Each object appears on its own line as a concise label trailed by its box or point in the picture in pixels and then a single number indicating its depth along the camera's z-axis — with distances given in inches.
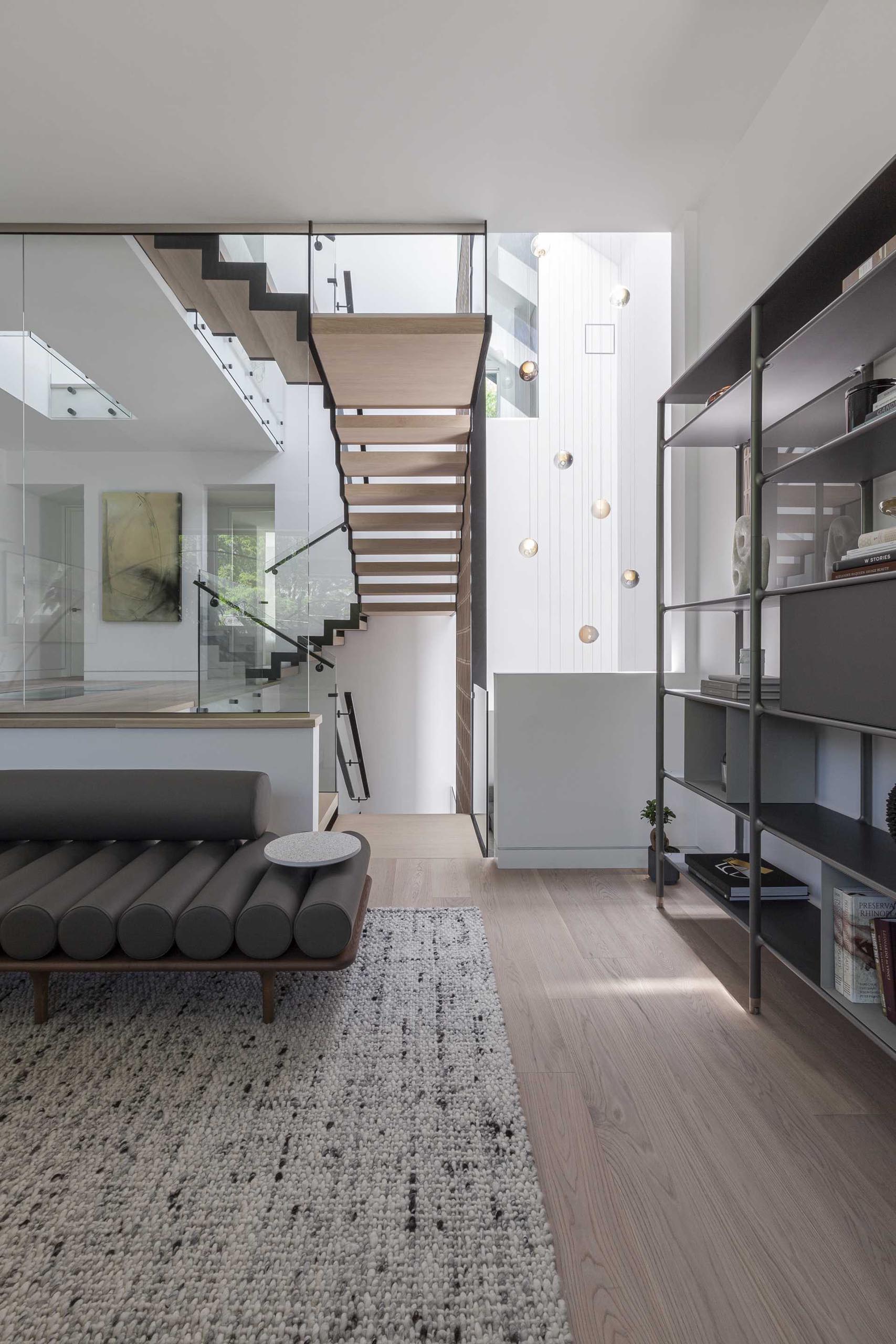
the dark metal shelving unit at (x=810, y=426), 73.2
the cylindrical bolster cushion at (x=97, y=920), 81.9
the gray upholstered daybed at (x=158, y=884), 82.2
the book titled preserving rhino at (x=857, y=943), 74.7
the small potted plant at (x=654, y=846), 135.0
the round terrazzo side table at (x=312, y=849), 96.4
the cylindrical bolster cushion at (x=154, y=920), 82.1
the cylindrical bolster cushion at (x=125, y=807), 110.7
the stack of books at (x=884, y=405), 69.4
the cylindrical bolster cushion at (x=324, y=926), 82.7
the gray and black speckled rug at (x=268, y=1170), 49.3
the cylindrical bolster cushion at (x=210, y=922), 81.9
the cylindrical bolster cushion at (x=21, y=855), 100.8
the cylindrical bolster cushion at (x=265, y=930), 82.3
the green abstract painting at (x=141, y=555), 146.6
